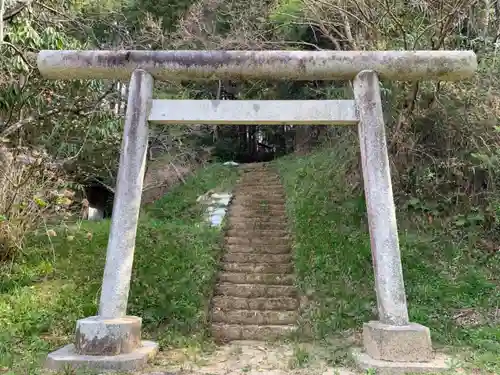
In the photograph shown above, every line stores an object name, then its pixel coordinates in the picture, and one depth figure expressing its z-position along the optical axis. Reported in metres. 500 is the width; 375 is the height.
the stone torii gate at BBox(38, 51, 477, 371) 5.07
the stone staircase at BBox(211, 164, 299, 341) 6.56
